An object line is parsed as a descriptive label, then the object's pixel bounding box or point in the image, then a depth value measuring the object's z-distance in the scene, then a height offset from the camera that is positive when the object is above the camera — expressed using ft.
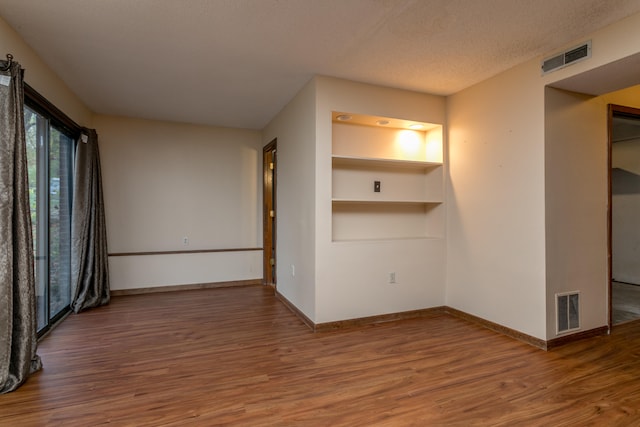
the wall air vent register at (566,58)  8.11 +4.06
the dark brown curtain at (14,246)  6.83 -0.68
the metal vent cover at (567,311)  9.32 -3.00
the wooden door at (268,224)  16.96 -0.59
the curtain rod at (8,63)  6.88 +3.31
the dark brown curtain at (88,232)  12.40 -0.68
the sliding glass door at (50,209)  9.74 +0.19
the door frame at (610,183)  10.19 +0.87
